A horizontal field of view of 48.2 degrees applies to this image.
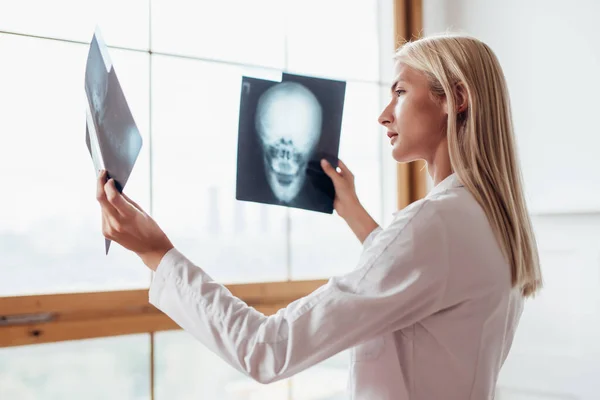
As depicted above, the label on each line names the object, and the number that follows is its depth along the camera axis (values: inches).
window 59.5
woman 36.4
